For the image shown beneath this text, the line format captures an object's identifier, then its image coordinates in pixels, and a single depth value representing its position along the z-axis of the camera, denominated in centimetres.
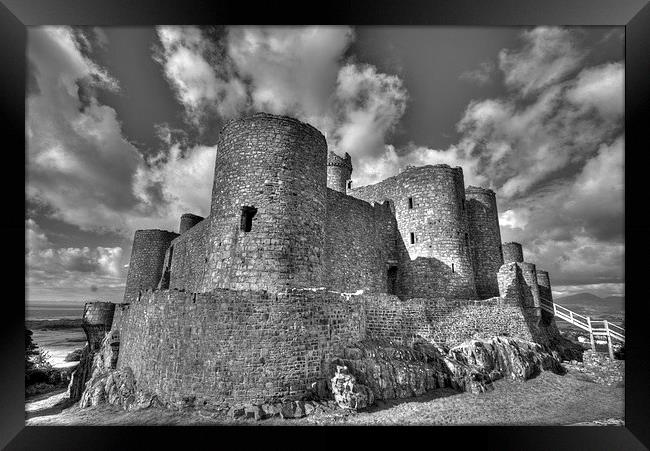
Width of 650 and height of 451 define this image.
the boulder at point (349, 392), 704
